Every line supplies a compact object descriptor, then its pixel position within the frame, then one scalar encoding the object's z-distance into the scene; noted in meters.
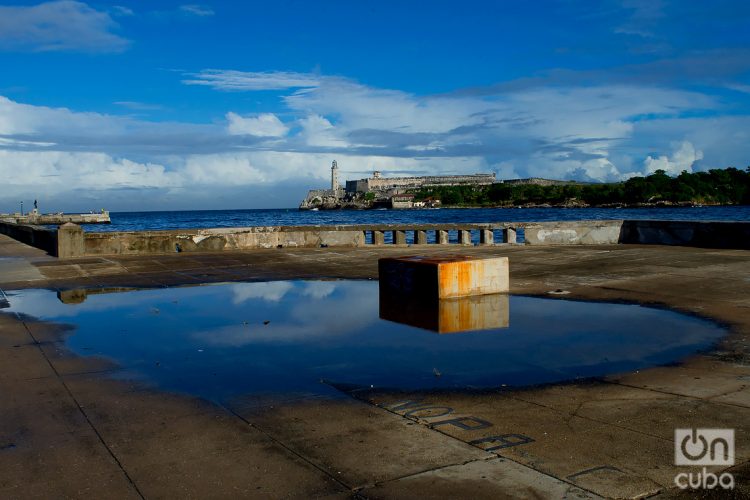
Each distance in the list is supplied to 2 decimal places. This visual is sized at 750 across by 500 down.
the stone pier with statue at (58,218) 117.06
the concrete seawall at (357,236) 18.58
